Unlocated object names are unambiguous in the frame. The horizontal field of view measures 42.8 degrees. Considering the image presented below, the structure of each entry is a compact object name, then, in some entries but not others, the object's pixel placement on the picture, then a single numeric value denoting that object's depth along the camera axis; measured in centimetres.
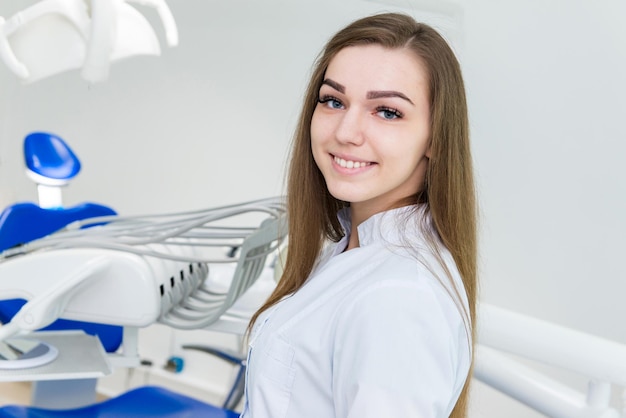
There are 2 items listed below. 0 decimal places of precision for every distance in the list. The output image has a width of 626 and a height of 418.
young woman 98
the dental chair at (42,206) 253
